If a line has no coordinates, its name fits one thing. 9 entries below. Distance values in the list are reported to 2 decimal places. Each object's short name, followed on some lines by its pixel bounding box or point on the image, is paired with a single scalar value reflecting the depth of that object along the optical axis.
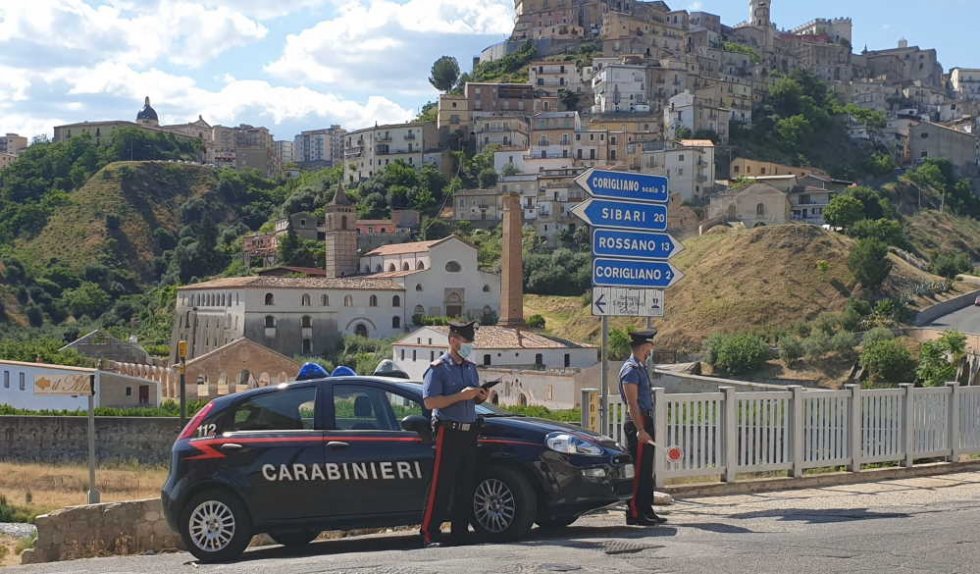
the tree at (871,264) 69.51
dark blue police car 9.27
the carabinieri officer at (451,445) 9.14
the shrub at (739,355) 59.50
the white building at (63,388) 43.81
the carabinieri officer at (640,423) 9.91
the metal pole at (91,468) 21.72
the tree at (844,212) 88.56
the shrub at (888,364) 51.81
